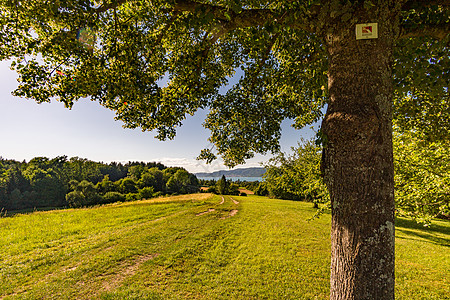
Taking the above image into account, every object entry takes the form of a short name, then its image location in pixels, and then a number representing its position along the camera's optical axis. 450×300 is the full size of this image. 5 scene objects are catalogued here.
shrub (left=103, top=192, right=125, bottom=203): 58.91
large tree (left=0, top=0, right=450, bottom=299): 2.06
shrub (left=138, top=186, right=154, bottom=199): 56.91
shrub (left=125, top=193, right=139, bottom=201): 55.73
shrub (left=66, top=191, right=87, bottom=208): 55.62
